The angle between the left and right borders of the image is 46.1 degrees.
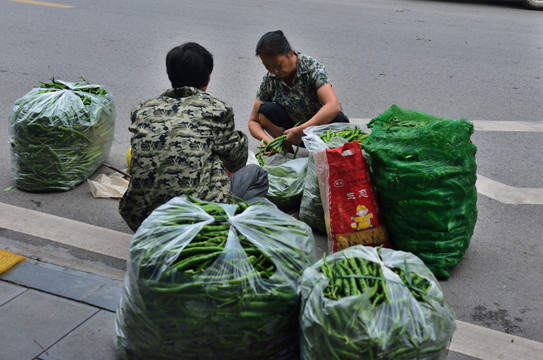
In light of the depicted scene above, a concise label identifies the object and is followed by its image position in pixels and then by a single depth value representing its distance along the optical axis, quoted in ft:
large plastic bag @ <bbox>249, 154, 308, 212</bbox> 13.00
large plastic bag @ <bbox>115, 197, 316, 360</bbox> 7.72
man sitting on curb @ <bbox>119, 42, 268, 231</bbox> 9.87
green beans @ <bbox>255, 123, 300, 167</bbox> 13.88
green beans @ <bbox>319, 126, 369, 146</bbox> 12.38
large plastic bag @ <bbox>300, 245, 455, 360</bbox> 7.18
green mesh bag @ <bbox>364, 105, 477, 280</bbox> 10.68
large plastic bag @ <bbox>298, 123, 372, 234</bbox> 11.97
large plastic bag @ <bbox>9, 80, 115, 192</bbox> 13.56
